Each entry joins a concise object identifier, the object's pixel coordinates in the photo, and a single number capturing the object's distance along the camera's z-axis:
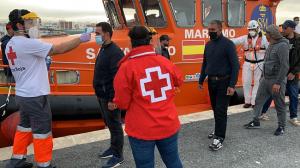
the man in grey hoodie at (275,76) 4.82
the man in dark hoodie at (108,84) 3.88
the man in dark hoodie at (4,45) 5.28
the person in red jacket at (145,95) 2.74
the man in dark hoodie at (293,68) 5.64
